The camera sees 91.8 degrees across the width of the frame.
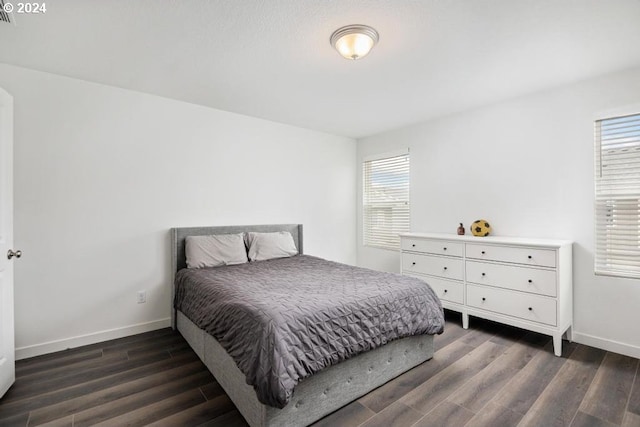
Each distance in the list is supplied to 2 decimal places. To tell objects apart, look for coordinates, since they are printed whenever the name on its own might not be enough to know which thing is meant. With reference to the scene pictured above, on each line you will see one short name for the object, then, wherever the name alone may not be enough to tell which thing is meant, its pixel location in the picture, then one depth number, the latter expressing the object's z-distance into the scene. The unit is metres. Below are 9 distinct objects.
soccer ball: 3.32
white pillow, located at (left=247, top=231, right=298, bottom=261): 3.42
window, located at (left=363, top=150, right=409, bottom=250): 4.29
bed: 1.61
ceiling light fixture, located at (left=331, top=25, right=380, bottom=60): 1.96
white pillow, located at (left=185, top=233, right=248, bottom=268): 3.04
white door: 1.99
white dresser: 2.56
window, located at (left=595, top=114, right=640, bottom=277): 2.51
